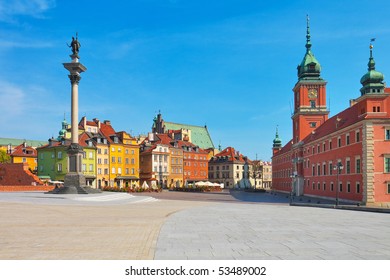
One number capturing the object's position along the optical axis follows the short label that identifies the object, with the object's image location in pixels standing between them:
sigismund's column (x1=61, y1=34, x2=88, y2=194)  40.44
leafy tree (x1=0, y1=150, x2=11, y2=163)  90.80
